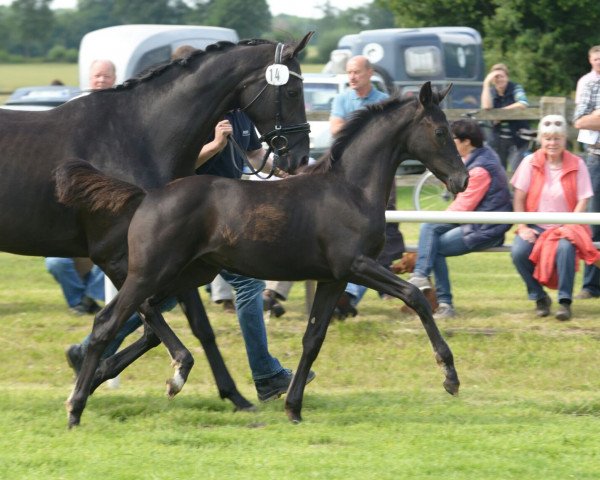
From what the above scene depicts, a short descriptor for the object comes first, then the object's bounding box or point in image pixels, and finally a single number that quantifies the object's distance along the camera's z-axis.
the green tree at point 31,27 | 83.25
